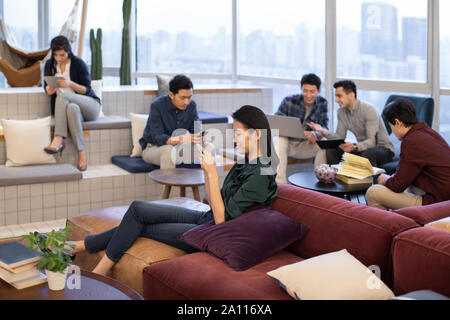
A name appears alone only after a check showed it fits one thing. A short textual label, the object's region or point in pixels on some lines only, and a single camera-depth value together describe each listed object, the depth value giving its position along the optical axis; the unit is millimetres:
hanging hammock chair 6773
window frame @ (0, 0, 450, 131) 5467
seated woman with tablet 5340
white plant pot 2414
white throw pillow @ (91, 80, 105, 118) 6000
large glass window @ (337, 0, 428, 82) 5660
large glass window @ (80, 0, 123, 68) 8461
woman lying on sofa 2896
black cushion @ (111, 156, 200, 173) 5258
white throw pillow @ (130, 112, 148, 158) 5637
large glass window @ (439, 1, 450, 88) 5379
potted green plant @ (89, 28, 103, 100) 7031
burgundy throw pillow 2652
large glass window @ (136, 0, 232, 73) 8453
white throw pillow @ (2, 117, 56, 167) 5074
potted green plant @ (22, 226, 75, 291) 2408
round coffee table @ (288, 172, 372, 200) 3842
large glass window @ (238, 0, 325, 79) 6949
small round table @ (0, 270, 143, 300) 2369
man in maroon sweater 3469
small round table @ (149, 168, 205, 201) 4324
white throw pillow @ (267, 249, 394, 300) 2191
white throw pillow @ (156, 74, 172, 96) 6242
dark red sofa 2254
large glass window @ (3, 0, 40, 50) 8344
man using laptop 5230
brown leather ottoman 2938
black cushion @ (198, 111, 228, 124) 5948
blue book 2479
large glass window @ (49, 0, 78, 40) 8469
